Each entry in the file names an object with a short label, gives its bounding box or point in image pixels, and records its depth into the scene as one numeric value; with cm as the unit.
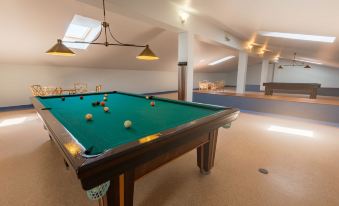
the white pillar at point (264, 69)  1130
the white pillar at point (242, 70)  731
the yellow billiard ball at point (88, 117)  182
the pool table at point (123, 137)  94
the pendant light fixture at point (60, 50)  240
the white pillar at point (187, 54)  436
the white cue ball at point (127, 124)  153
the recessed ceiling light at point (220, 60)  1070
